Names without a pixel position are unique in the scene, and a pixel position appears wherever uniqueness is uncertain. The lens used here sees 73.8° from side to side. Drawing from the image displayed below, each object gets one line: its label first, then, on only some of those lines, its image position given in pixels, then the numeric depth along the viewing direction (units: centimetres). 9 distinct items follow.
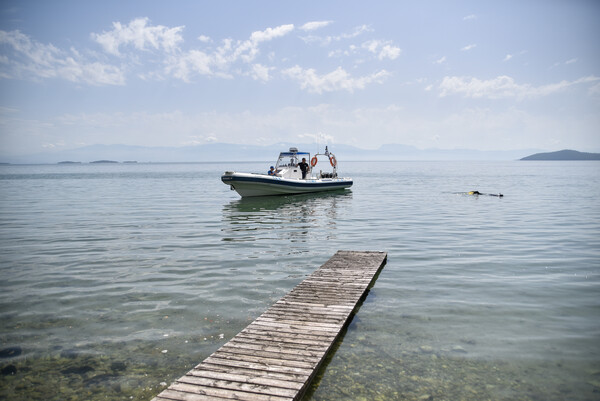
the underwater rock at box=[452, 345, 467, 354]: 586
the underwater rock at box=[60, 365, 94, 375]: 529
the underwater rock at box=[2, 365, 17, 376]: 527
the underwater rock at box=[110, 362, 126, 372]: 537
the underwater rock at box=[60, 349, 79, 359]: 569
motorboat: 2637
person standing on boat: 2995
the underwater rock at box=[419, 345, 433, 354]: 585
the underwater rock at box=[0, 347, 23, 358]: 569
